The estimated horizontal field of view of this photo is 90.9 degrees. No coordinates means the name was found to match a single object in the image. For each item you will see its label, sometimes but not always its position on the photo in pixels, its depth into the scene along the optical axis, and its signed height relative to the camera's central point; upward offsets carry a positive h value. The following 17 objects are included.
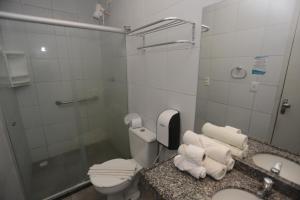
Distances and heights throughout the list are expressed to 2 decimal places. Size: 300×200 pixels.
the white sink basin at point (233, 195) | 0.72 -0.63
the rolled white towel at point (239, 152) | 0.87 -0.50
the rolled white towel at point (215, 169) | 0.78 -0.54
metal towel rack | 1.03 +0.32
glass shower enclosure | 1.69 -0.41
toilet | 1.33 -1.02
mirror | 0.68 -0.02
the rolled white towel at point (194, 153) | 0.80 -0.48
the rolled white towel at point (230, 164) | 0.82 -0.55
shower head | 1.83 +0.65
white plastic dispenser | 1.22 -0.51
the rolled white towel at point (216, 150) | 0.80 -0.47
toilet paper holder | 1.74 -0.64
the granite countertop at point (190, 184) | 0.71 -0.61
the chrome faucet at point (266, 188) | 0.67 -0.55
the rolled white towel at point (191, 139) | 0.93 -0.46
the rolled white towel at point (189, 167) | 0.79 -0.56
